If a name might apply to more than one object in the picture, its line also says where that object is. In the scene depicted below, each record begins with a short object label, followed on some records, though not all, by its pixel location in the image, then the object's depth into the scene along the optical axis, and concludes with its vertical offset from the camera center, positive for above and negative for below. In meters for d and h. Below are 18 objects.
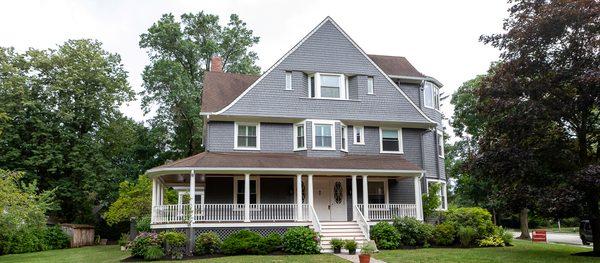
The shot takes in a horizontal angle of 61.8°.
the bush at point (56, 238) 31.78 -1.91
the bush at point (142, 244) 18.52 -1.37
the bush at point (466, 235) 21.05 -1.44
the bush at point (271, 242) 19.28 -1.45
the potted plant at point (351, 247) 18.72 -1.64
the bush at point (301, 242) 18.97 -1.44
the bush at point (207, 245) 19.28 -1.50
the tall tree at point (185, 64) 37.41 +11.10
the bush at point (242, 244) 18.94 -1.49
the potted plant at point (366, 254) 14.25 -1.46
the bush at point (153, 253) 18.08 -1.66
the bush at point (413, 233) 20.88 -1.30
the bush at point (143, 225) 26.44 -0.97
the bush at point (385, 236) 20.12 -1.37
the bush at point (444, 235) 21.08 -1.43
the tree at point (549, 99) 16.89 +3.47
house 21.11 +2.60
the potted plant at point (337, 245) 19.31 -1.60
